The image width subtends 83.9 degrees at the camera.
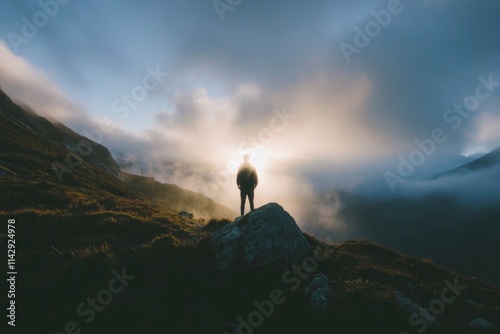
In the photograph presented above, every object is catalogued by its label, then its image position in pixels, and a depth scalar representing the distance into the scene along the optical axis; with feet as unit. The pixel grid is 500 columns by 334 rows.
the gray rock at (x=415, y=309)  28.45
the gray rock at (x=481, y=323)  29.66
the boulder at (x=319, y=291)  28.66
